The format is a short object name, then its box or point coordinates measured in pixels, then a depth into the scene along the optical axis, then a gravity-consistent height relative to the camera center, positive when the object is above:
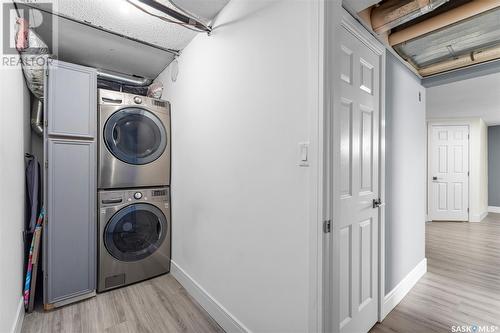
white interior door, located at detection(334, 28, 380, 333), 1.50 -0.13
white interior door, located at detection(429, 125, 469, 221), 5.22 -0.14
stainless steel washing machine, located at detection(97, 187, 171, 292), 2.23 -0.71
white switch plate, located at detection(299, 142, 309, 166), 1.20 +0.07
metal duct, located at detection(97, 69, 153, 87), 2.66 +1.09
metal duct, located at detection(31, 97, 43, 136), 2.38 +0.53
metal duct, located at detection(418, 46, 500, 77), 2.08 +1.02
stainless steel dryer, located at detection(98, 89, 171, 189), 2.24 +0.27
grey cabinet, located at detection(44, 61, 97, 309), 1.96 -0.15
